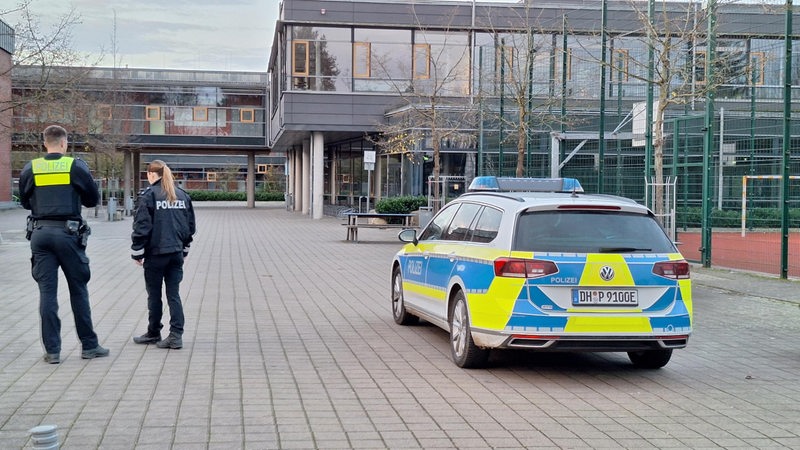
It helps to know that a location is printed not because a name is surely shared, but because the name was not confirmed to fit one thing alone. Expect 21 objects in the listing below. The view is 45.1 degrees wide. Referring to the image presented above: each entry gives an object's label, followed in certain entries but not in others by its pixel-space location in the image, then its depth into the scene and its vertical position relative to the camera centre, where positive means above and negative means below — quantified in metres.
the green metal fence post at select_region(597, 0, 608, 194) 20.56 +1.22
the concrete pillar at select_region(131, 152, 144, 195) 65.81 +0.35
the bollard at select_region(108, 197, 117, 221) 40.25 -1.44
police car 7.68 -0.88
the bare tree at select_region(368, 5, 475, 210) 33.31 +3.08
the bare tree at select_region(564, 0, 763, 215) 16.41 +2.13
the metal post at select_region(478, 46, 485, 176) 28.92 +1.86
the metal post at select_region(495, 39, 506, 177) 25.56 +2.42
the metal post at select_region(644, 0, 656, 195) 17.22 +1.64
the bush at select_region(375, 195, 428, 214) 34.06 -1.09
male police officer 8.35 -0.47
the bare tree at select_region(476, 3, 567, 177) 23.42 +2.49
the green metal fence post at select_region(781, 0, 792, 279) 15.64 +0.50
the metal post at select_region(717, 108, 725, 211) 27.77 +1.29
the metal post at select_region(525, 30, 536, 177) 23.78 +1.55
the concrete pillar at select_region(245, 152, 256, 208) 65.12 -0.49
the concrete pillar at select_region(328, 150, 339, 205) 53.36 -0.26
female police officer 9.16 -0.65
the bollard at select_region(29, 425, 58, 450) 4.57 -1.26
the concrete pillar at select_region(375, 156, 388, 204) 43.23 -0.07
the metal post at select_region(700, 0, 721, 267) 17.03 +0.66
